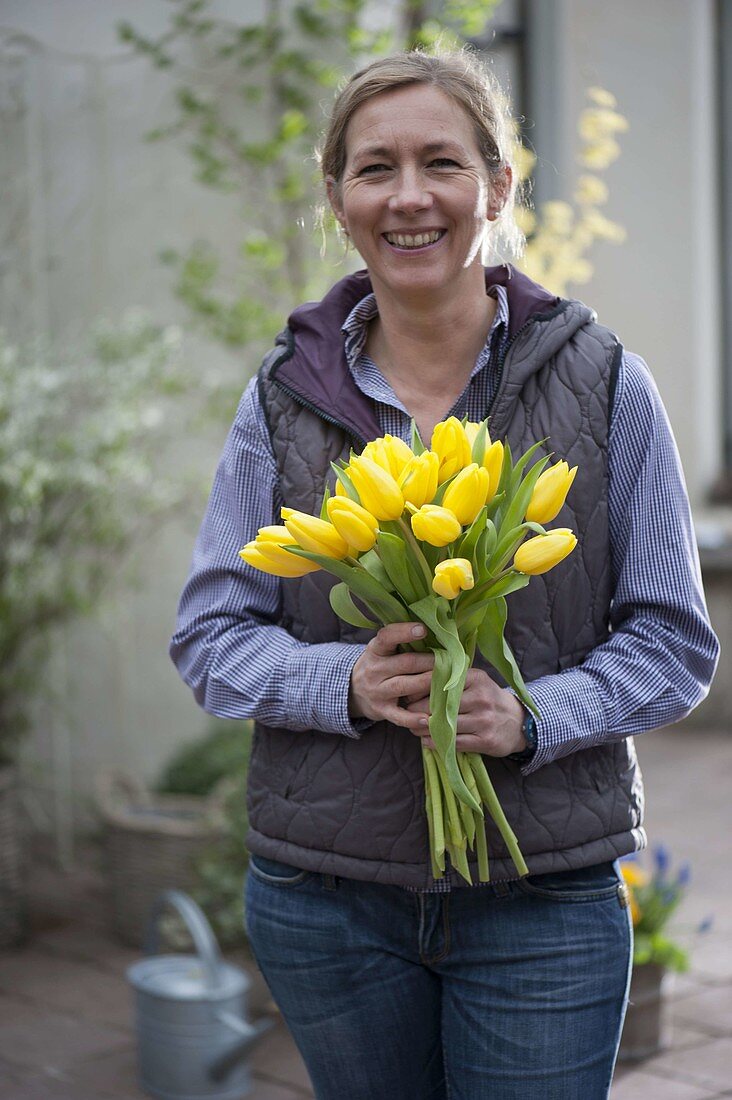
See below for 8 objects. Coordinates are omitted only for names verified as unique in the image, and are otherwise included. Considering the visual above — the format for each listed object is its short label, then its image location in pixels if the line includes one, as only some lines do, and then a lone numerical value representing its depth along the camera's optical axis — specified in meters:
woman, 1.59
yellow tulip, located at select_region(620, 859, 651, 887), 3.15
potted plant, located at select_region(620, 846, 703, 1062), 3.17
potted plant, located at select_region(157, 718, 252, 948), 3.63
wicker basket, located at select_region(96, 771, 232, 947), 3.95
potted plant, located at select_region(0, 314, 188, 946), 4.02
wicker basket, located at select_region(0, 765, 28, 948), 4.08
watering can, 3.04
